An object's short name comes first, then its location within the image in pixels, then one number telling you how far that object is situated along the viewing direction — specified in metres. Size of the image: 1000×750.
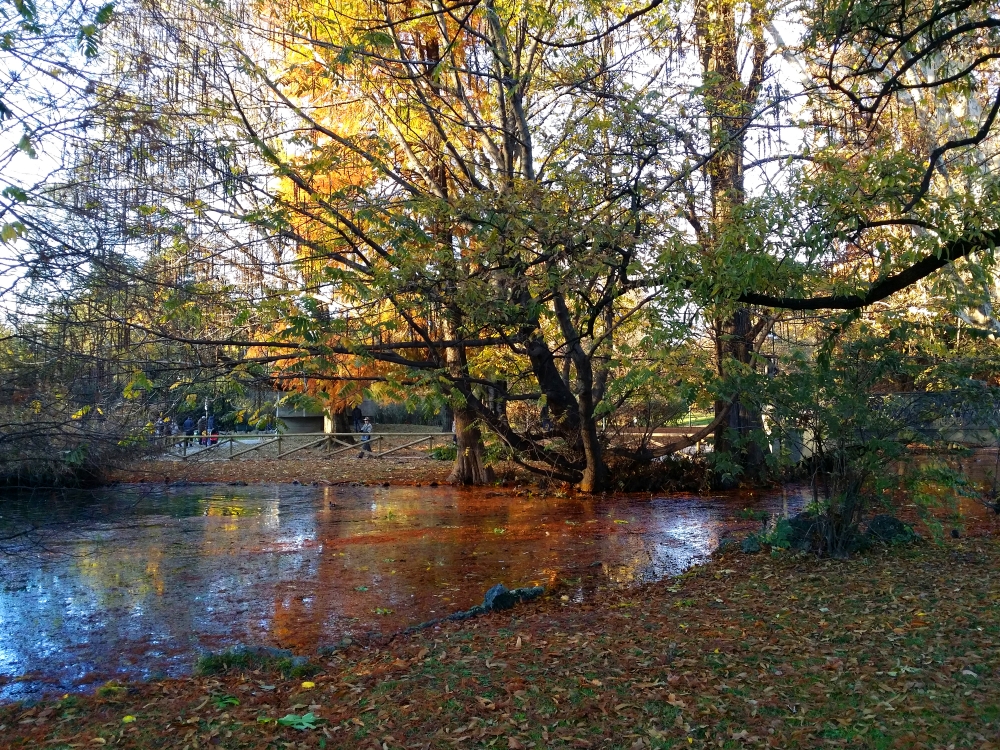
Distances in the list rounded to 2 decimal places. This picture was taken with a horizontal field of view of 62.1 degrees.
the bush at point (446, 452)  24.85
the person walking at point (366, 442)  29.15
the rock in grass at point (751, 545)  10.78
